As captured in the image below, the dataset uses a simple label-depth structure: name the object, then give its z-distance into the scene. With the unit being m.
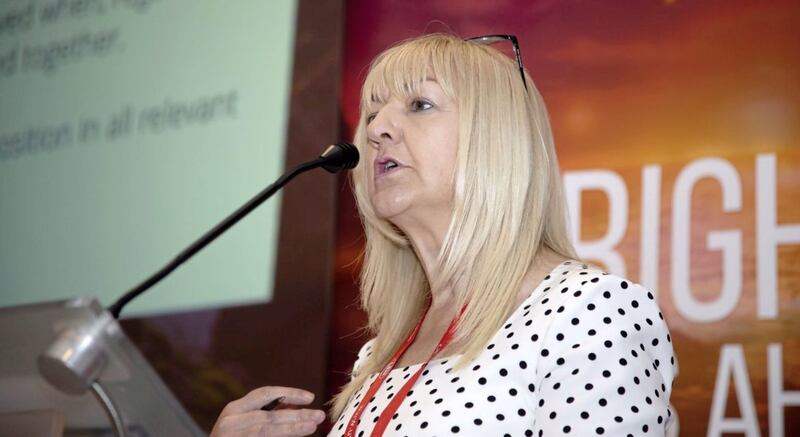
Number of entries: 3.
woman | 3.14
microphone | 3.45
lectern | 3.26
